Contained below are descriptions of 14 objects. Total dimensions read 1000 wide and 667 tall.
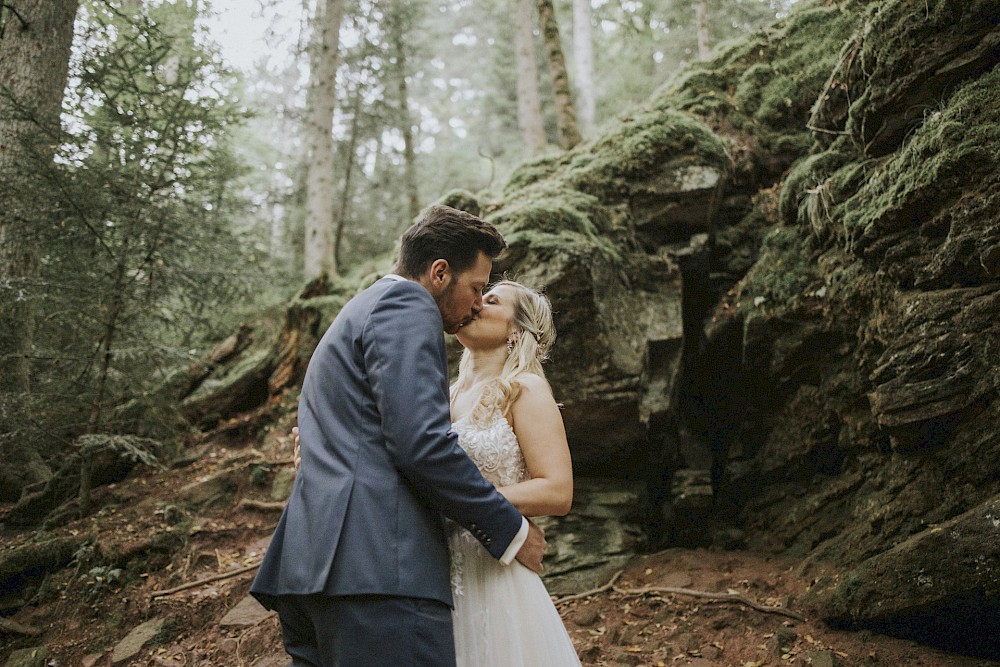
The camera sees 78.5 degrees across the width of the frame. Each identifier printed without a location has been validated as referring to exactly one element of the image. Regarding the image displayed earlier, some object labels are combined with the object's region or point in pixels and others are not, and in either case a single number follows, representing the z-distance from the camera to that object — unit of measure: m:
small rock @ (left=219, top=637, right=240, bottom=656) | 4.89
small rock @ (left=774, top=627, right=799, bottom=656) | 4.42
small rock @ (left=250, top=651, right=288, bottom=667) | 4.65
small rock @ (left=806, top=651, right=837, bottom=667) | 4.15
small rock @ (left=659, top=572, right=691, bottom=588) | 5.55
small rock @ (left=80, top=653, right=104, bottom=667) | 4.94
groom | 2.03
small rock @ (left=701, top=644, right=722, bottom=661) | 4.59
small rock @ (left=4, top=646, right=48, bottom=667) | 4.87
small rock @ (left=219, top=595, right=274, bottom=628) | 5.23
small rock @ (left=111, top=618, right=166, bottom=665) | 4.97
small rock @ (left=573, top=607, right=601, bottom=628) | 5.20
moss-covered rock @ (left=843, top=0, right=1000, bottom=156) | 4.79
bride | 2.49
